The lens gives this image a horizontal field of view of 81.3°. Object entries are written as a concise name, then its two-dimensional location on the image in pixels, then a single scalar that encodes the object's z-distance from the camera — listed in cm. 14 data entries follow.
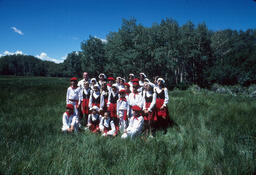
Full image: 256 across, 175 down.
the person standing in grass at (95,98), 596
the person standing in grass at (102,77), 712
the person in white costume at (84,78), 667
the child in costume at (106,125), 511
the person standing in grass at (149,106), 526
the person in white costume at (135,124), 466
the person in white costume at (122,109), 550
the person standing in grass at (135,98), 537
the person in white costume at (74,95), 606
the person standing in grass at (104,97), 596
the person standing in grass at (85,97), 630
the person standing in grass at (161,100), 559
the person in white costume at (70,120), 499
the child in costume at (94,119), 561
